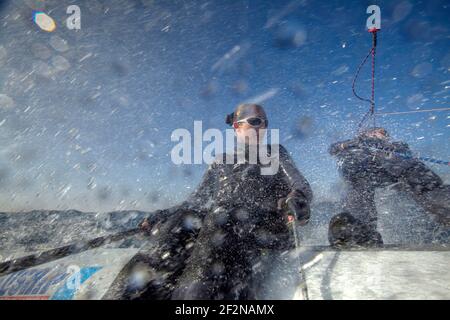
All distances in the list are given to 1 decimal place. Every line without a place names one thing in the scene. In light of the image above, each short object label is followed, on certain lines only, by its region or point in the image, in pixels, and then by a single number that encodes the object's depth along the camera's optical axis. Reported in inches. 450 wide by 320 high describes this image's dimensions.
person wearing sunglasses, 70.8
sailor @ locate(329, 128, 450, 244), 141.6
